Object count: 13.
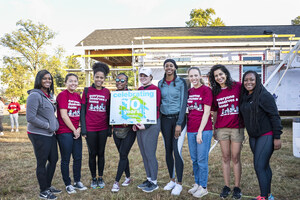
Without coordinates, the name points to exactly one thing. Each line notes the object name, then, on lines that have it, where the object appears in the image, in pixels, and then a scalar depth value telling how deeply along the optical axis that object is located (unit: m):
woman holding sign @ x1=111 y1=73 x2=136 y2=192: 4.30
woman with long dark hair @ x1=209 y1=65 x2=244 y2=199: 3.75
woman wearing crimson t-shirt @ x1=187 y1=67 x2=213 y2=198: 3.92
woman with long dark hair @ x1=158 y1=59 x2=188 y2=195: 4.07
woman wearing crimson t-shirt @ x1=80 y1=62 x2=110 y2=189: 4.24
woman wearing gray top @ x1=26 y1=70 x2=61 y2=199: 3.73
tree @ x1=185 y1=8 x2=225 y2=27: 29.78
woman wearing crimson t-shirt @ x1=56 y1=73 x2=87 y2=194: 4.11
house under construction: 13.07
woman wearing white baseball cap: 4.18
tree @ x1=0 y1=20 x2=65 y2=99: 29.02
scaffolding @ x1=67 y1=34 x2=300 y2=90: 12.90
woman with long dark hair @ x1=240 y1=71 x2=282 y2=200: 3.38
